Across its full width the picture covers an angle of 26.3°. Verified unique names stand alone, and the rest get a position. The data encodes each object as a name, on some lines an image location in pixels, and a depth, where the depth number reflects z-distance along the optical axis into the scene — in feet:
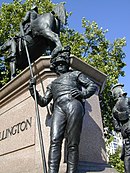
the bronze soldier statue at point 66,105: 12.28
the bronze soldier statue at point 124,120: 16.05
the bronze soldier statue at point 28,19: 22.94
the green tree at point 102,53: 52.90
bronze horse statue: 20.49
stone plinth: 16.17
